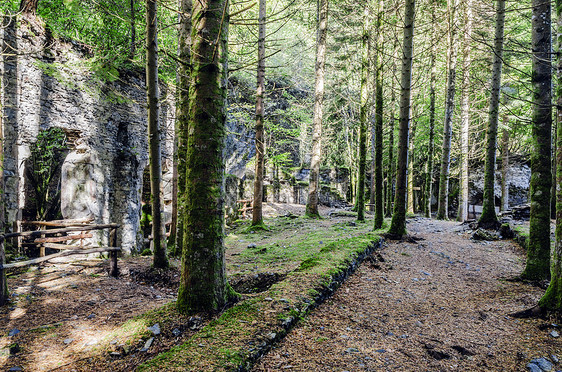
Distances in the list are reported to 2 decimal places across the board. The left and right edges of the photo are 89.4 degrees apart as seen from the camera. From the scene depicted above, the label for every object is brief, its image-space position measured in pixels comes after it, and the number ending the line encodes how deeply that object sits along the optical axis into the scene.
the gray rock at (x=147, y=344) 2.87
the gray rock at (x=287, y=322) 3.01
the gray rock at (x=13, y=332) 3.61
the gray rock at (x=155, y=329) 3.04
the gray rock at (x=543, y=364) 2.64
